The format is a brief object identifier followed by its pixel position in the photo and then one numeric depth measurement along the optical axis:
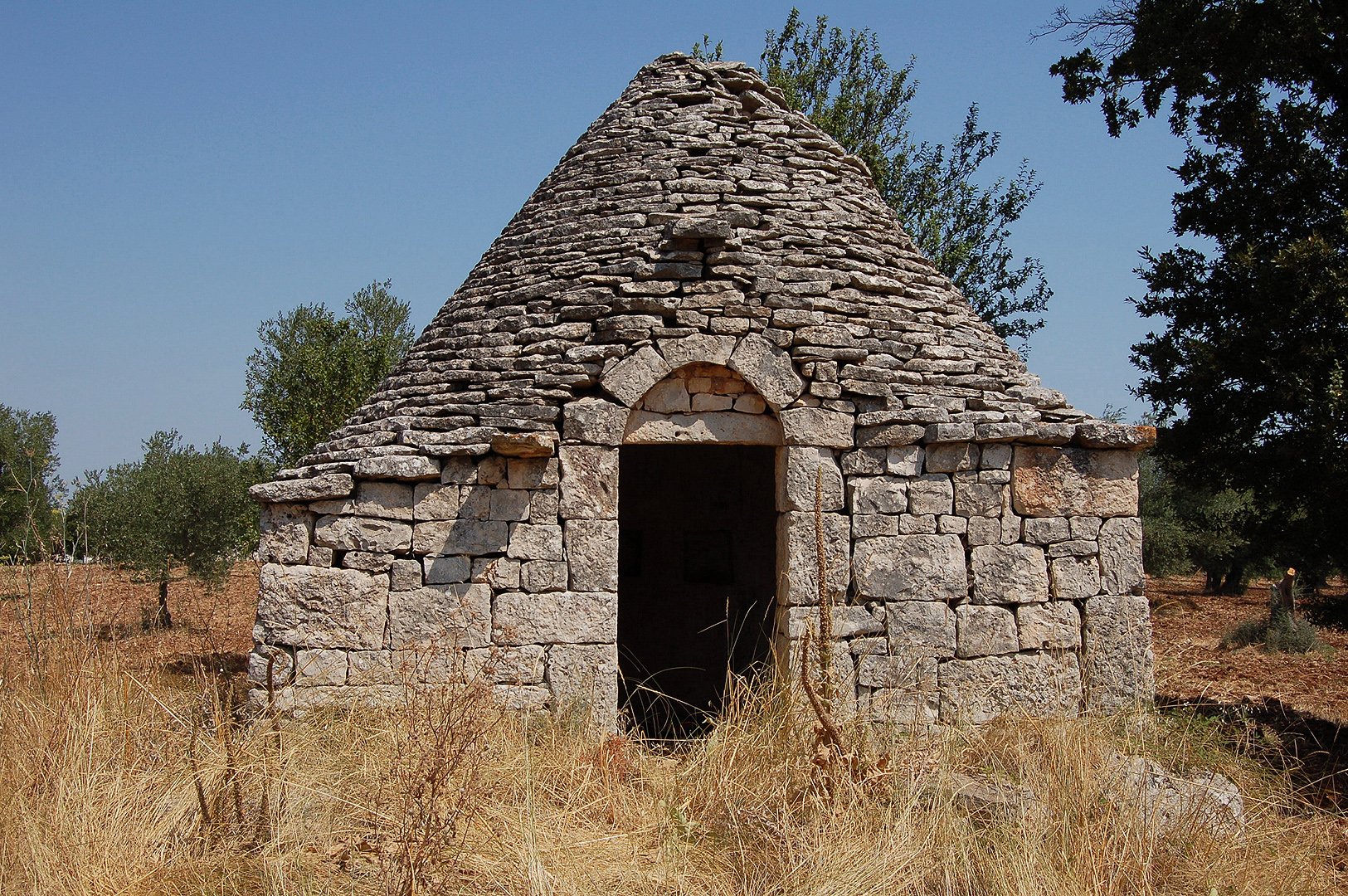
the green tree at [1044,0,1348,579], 6.27
